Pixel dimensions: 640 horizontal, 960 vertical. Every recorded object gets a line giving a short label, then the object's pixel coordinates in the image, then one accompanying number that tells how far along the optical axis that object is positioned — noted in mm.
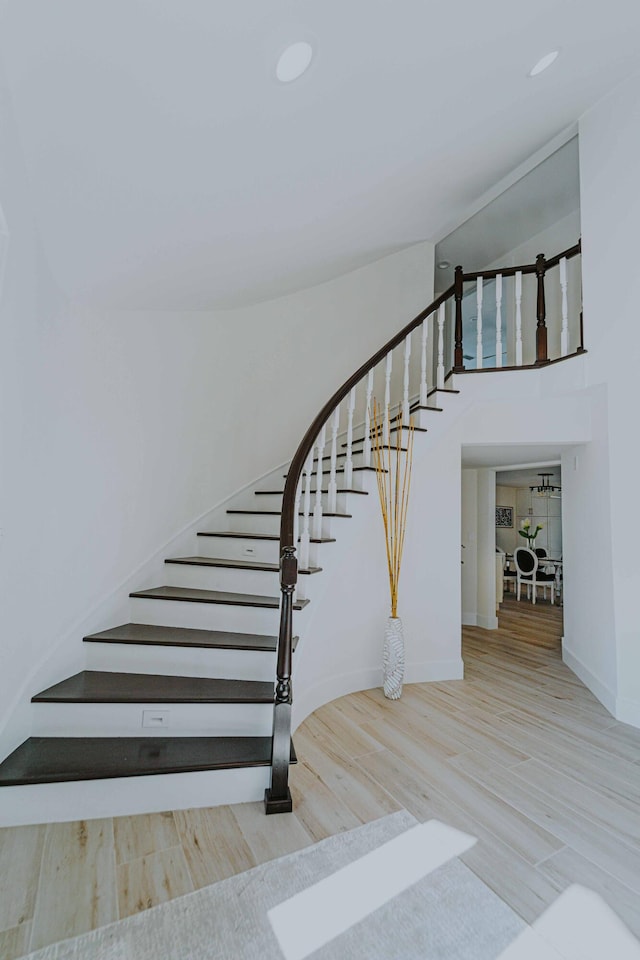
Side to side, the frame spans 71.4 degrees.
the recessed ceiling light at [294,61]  1441
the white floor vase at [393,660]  2971
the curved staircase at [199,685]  1772
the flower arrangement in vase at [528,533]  9243
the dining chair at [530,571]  6895
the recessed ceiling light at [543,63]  2389
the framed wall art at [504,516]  10242
